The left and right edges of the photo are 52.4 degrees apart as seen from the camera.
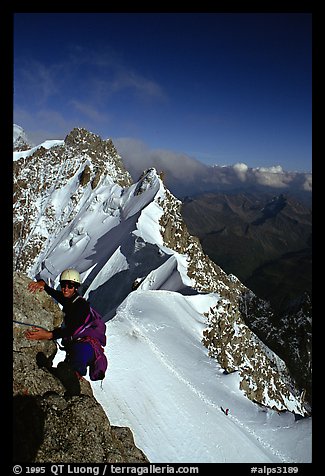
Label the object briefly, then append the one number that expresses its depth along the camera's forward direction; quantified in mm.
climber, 7406
